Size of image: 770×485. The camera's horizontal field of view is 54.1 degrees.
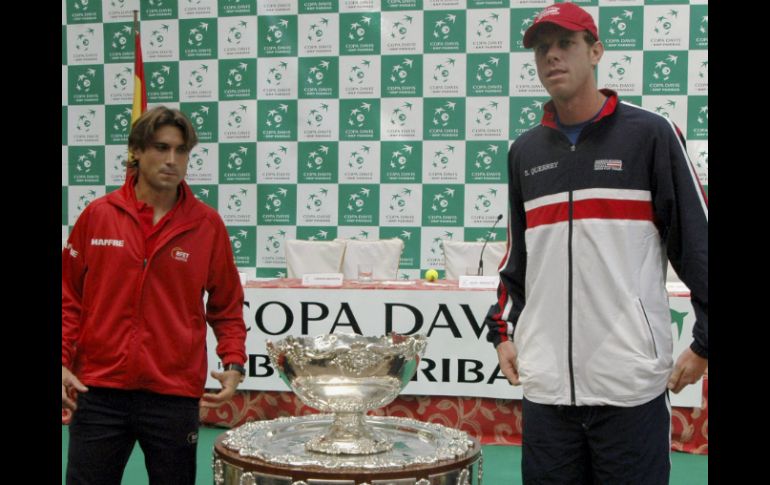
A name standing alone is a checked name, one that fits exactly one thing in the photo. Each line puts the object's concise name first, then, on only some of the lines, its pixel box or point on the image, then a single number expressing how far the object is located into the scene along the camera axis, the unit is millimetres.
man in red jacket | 1718
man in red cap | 1480
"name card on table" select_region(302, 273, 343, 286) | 3760
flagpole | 5125
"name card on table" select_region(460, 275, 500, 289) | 3607
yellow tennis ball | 4121
